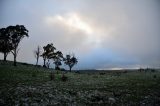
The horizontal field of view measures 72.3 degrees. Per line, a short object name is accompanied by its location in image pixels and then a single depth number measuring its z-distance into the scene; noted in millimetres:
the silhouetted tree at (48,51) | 54602
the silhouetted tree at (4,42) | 39209
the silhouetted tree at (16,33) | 38285
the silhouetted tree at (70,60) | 63505
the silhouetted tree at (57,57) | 57245
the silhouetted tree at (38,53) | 51418
